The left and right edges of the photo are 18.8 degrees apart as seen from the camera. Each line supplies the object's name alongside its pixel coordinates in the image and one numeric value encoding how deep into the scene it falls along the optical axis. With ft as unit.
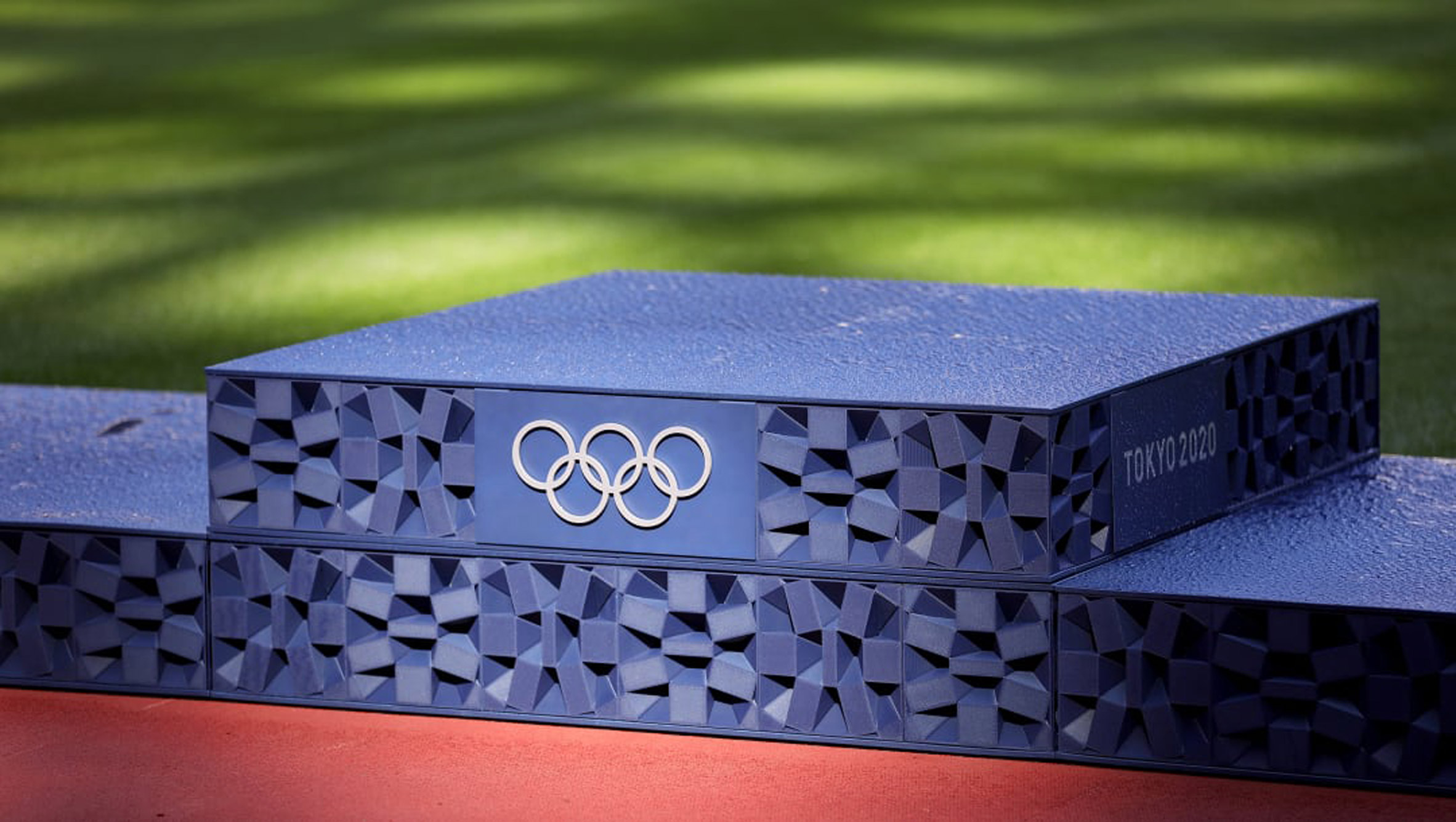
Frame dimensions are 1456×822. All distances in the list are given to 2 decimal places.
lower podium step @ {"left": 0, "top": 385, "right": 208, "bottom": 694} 22.10
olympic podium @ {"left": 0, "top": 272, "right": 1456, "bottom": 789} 19.80
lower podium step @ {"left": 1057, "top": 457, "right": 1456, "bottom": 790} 19.05
